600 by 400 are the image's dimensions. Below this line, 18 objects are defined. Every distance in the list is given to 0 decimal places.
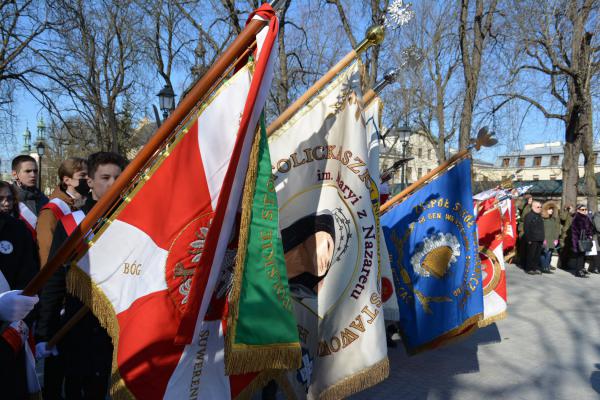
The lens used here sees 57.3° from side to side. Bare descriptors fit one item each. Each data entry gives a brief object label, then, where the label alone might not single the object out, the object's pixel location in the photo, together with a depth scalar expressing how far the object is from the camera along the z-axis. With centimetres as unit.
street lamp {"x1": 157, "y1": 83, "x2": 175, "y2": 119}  1267
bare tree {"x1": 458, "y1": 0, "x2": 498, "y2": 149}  1397
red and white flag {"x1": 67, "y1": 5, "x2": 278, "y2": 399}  263
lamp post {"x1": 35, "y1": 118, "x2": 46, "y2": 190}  2117
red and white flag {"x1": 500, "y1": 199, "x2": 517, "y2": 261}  860
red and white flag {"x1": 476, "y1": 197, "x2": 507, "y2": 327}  644
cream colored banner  350
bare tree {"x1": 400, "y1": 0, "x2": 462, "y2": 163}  2444
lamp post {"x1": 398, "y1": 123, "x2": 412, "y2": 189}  1828
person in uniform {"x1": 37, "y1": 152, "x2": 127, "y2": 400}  327
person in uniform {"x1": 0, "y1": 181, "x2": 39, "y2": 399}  240
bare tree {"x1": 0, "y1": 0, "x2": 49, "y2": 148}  1233
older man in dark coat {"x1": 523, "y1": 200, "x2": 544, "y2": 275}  1298
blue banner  507
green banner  257
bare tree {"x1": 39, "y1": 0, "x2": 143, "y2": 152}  1275
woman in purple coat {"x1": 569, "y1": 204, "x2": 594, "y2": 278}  1307
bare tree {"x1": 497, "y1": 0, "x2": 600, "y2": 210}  1630
